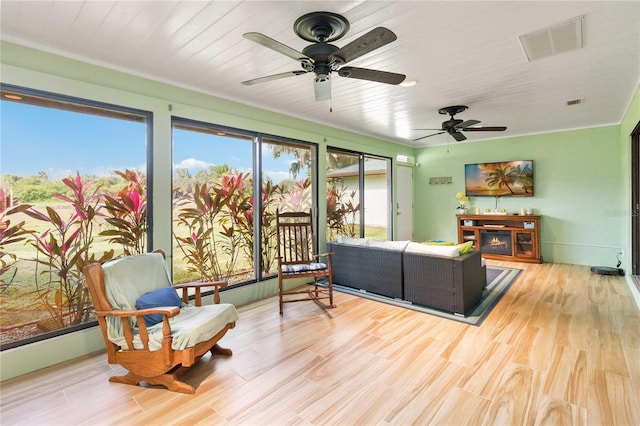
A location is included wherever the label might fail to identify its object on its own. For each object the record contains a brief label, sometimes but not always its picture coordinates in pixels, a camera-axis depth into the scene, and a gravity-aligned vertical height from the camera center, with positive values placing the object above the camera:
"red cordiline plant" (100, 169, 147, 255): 2.92 +0.01
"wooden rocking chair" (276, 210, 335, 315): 3.77 -0.53
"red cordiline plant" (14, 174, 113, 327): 2.57 -0.33
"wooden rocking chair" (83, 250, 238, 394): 2.12 -0.84
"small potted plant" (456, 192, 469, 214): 6.91 +0.22
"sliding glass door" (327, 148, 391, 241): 5.41 +0.35
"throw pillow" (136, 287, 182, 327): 2.35 -0.68
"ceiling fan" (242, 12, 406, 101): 1.87 +1.09
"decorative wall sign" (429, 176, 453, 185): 7.33 +0.78
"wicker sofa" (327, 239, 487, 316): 3.42 -0.76
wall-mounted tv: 6.23 +0.69
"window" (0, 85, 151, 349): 2.43 +0.12
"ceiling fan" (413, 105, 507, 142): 4.27 +1.27
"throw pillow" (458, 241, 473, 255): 3.58 -0.44
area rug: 3.39 -1.13
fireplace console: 5.96 -0.50
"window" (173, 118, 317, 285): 3.46 +0.20
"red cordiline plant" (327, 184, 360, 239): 5.35 +0.03
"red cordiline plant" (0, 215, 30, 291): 2.39 -0.26
